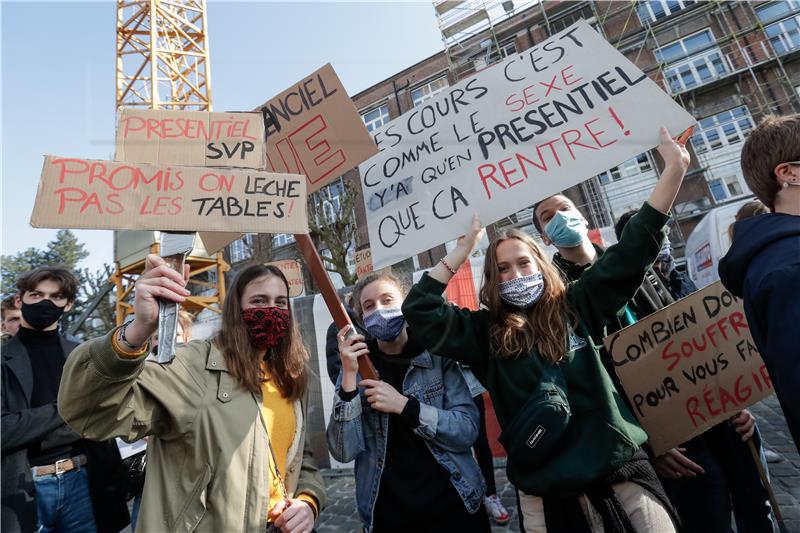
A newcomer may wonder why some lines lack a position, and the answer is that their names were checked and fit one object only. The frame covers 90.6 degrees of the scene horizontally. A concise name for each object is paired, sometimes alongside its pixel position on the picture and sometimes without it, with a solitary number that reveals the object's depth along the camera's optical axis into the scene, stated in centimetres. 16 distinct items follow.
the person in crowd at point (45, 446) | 205
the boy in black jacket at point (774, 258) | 106
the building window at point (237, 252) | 2456
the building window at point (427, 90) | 2145
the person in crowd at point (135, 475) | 238
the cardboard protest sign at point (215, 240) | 204
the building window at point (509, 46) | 1894
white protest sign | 190
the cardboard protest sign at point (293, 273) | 575
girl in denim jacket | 172
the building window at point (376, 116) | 2300
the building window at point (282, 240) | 2339
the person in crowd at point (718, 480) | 175
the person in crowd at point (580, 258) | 200
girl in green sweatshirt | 140
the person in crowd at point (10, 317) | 295
